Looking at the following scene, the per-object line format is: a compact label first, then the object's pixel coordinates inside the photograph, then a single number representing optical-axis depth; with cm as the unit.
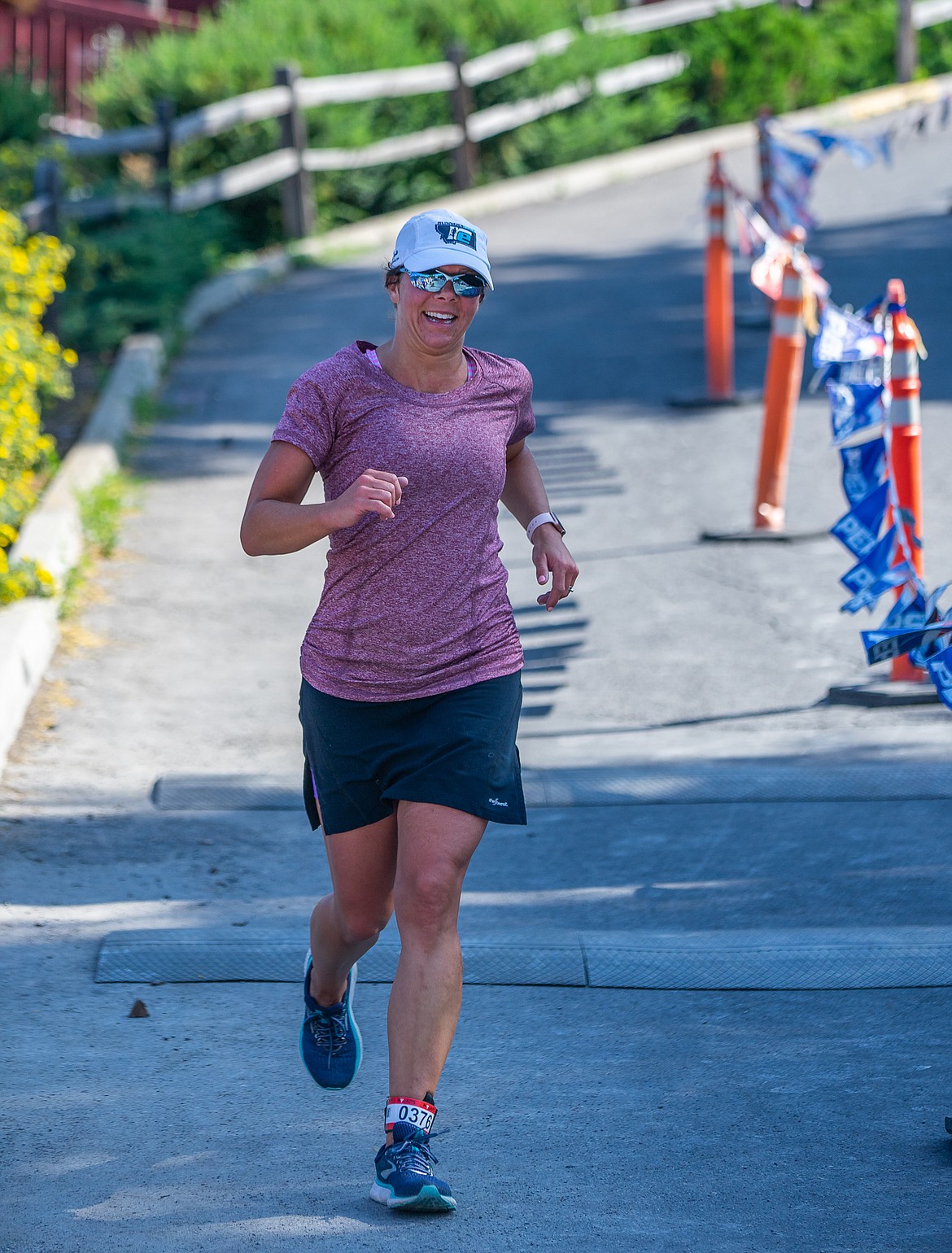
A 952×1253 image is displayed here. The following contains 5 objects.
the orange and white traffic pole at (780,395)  1702
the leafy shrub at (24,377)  1466
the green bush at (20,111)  2977
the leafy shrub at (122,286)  2558
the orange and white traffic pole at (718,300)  2106
